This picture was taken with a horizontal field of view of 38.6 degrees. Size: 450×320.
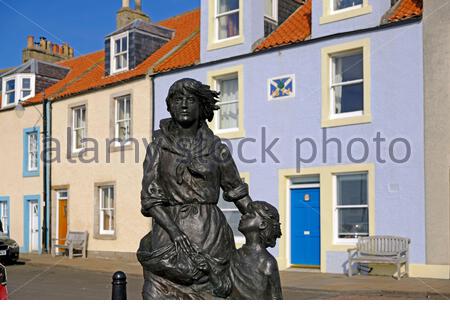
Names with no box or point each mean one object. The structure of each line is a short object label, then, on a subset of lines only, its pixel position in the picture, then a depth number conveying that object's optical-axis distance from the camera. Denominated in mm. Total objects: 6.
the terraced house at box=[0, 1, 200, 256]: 20281
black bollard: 5512
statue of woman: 3695
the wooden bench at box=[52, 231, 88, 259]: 21469
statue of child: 3688
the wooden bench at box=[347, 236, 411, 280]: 13758
